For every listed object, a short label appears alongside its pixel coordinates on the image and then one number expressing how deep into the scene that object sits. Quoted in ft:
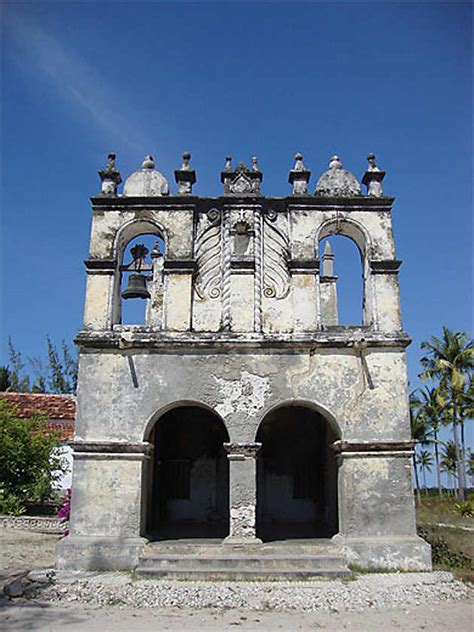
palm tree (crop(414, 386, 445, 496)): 102.63
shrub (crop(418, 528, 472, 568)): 32.94
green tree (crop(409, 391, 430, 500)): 102.32
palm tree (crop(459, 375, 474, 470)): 98.12
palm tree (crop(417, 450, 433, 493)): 146.00
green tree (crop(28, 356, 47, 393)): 116.16
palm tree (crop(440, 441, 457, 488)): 116.40
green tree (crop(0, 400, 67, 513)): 51.72
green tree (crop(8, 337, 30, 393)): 115.03
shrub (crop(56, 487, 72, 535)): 46.60
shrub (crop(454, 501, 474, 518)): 70.84
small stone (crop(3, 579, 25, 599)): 26.08
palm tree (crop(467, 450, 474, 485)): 109.69
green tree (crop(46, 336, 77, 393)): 117.29
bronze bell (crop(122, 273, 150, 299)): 33.01
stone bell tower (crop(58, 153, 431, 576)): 30.96
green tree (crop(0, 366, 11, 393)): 92.53
